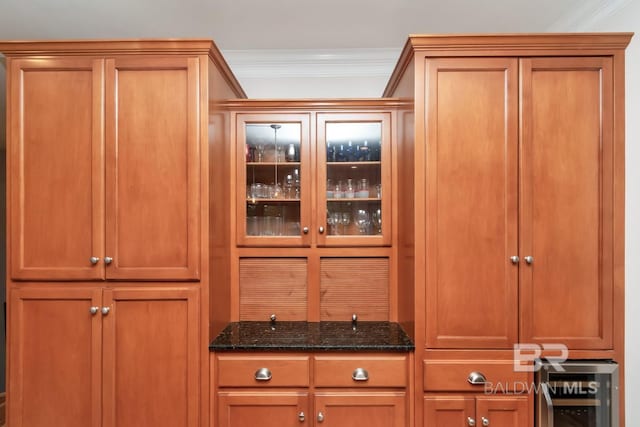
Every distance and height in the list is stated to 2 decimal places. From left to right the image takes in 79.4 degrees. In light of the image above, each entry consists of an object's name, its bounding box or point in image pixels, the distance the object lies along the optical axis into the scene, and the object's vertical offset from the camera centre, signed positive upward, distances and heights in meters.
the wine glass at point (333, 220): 2.35 -0.04
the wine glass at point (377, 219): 2.32 -0.03
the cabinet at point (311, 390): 1.87 -0.86
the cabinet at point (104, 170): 1.86 +0.21
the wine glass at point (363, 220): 2.34 -0.04
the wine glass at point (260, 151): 2.36 +0.38
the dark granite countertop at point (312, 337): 1.88 -0.65
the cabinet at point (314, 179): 2.31 +0.21
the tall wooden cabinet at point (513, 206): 1.82 +0.04
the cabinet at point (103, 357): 1.85 -0.69
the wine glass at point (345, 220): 2.35 -0.04
